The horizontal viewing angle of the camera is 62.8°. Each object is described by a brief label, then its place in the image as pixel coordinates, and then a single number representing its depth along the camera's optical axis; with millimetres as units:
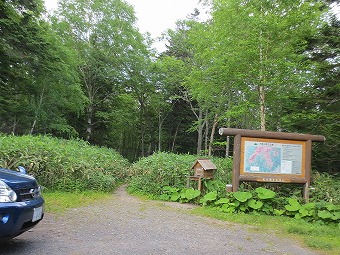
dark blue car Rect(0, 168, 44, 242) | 2930
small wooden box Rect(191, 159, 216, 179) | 7641
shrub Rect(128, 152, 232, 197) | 8242
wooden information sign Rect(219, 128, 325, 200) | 7074
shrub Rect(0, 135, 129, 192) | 7152
